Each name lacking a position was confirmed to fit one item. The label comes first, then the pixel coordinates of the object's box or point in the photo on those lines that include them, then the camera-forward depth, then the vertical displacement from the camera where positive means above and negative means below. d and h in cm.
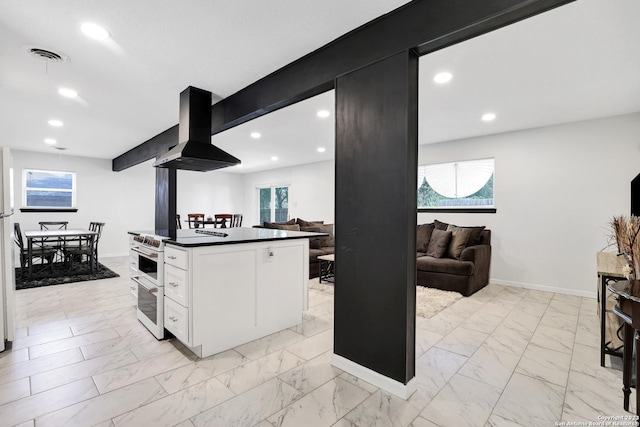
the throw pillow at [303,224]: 621 -19
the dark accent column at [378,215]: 185 +0
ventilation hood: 309 +85
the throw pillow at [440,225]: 507 -15
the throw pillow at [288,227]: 558 -23
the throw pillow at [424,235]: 514 -33
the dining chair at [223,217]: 559 -6
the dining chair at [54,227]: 513 -32
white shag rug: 351 -108
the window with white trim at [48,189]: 656 +53
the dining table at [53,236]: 480 -45
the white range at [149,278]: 266 -63
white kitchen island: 233 -62
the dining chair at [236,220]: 637 -13
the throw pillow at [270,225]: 566 -20
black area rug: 467 -108
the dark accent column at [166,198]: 434 +23
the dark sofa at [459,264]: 414 -69
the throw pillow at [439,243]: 464 -43
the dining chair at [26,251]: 498 -64
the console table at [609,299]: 213 -59
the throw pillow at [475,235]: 463 -29
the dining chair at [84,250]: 521 -65
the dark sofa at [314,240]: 521 -48
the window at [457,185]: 504 +55
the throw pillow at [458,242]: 450 -38
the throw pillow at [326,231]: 584 -37
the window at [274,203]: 884 +34
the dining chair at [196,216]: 635 -7
